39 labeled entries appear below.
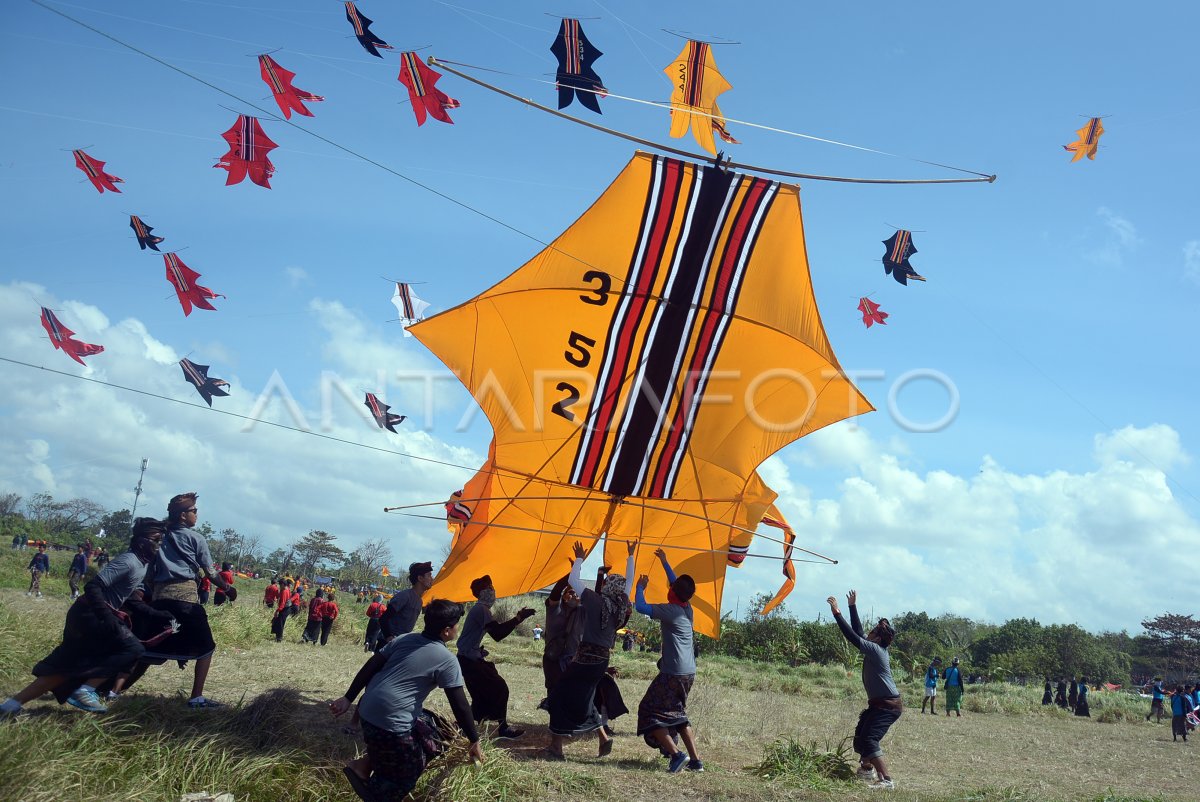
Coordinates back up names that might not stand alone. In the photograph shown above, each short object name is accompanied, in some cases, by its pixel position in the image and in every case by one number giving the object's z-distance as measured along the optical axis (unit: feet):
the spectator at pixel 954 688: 67.41
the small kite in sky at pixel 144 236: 37.60
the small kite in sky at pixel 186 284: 37.58
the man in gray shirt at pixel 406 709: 16.52
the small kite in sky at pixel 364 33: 30.96
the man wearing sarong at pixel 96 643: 20.34
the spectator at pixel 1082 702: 81.06
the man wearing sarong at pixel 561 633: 28.32
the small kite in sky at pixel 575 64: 30.42
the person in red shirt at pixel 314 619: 63.62
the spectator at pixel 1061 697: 88.01
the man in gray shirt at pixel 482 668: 27.43
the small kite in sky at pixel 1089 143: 37.55
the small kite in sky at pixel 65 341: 35.42
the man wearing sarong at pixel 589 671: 26.22
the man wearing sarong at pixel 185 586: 23.63
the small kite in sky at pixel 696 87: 32.27
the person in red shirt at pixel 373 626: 57.77
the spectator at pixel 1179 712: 62.49
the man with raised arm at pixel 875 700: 26.81
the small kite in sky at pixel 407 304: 45.75
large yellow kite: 31.50
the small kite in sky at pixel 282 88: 32.14
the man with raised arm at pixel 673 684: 25.46
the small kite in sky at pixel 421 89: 31.83
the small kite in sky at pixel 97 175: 34.47
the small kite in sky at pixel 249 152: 32.35
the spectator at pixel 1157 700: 80.28
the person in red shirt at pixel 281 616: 59.93
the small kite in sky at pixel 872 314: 43.65
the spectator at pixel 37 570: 75.61
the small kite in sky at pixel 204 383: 39.04
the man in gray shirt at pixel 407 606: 25.82
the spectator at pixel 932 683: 70.08
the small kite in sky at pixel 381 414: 42.91
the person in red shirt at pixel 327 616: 63.16
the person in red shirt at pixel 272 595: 74.54
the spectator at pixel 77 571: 77.83
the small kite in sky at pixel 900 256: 38.45
